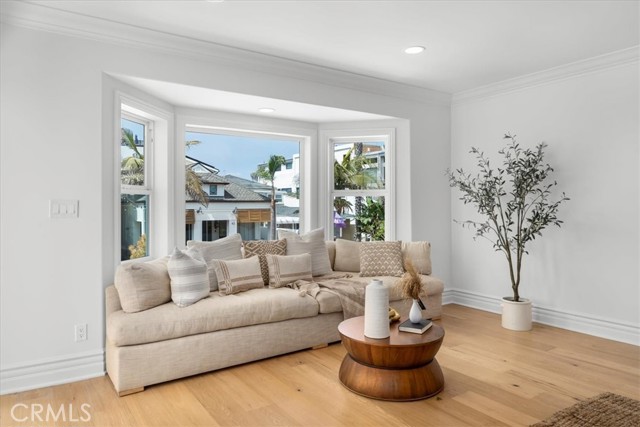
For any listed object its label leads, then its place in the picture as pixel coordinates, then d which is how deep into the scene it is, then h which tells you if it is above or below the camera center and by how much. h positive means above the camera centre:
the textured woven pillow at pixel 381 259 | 4.48 -0.50
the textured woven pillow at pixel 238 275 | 3.55 -0.54
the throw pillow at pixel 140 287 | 2.97 -0.52
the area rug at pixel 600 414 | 2.38 -1.17
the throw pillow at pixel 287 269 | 3.86 -0.53
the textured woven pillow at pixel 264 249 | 4.02 -0.36
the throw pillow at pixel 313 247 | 4.34 -0.36
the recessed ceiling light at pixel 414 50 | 3.68 +1.40
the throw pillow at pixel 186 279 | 3.15 -0.50
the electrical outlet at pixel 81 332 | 3.05 -0.85
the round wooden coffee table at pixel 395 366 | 2.63 -0.98
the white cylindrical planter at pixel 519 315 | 4.13 -1.00
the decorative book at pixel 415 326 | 2.84 -0.77
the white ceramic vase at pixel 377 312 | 2.73 -0.64
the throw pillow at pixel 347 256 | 4.72 -0.49
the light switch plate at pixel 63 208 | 2.97 +0.03
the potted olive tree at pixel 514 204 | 4.16 +0.07
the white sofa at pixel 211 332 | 2.81 -0.88
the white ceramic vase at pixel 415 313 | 2.93 -0.69
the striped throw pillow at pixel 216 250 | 3.65 -0.34
